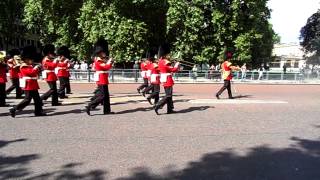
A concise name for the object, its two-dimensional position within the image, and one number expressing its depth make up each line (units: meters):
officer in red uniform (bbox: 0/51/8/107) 14.11
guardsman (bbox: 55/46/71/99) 16.39
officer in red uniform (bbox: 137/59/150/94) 18.09
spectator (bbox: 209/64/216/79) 31.09
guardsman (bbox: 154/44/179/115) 12.22
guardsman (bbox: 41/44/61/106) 14.27
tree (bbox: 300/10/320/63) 47.59
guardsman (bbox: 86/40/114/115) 11.94
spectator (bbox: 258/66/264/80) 31.92
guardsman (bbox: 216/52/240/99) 16.61
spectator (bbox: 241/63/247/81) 31.96
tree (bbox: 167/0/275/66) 33.97
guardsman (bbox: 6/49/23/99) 16.36
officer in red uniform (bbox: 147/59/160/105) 14.07
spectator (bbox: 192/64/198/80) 30.81
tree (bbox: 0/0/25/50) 58.62
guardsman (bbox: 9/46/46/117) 11.66
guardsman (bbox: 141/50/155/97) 16.74
